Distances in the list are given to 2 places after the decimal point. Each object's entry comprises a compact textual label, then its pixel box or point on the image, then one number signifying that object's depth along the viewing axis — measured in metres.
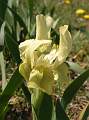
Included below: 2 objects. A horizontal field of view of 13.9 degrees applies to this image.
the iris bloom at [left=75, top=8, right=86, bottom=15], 1.36
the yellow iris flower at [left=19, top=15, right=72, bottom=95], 0.35
